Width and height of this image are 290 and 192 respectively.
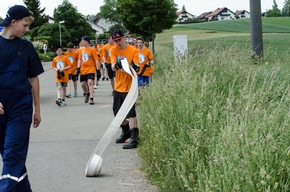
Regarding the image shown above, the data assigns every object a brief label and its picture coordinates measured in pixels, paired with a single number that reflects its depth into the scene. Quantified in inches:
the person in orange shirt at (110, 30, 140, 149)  326.6
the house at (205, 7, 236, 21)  7815.0
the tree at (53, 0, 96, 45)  4365.2
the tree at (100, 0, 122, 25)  6619.1
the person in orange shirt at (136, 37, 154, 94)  481.1
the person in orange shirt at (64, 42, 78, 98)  660.1
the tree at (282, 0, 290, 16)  6798.2
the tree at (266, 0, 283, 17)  6767.7
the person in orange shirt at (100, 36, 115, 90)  618.8
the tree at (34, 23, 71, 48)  3376.0
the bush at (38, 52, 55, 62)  2297.0
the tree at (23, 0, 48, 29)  4007.4
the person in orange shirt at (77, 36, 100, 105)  592.1
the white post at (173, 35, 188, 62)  570.2
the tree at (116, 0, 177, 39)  1232.8
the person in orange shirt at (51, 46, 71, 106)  596.7
